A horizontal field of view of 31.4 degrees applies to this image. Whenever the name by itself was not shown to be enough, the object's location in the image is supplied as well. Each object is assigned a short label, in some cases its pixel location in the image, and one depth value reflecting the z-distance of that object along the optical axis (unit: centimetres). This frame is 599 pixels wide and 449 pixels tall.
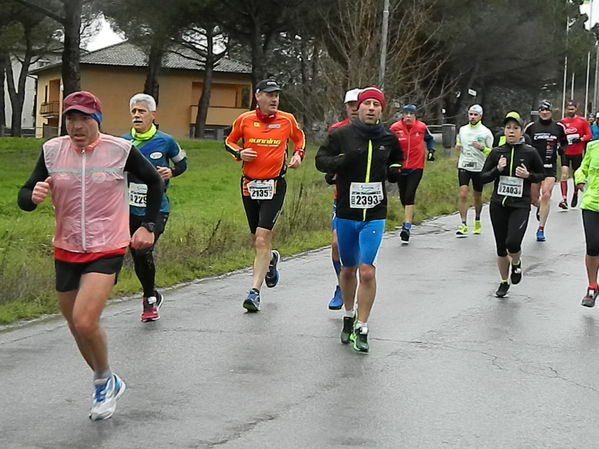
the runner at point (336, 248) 966
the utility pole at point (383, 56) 2294
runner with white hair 906
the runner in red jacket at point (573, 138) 2045
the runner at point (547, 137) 1708
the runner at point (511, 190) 1088
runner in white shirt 1587
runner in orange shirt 990
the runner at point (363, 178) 807
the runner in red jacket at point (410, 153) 1546
